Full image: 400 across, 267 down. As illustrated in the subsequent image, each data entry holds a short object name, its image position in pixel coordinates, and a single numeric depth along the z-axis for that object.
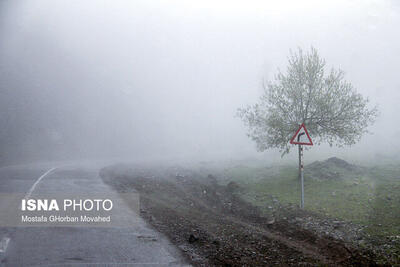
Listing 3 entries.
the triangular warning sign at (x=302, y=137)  13.36
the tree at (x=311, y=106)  19.64
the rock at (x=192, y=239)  8.67
